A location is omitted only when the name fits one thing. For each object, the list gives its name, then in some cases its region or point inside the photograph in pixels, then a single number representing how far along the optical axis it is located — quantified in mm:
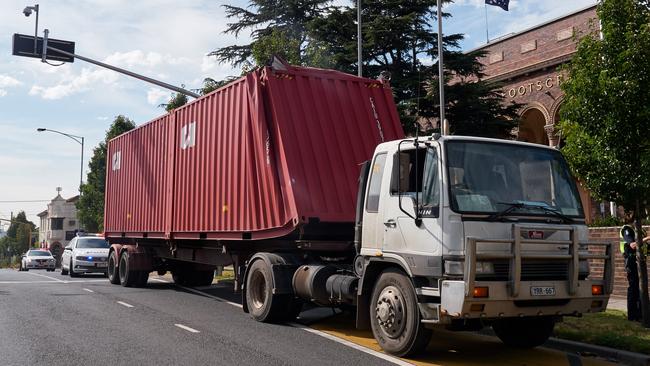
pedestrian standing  9547
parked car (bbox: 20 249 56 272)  35250
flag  19578
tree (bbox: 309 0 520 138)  20141
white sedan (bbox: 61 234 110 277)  22219
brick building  21555
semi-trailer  6477
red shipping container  9492
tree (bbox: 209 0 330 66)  26703
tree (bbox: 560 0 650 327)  8656
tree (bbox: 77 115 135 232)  38719
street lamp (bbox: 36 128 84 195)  41356
